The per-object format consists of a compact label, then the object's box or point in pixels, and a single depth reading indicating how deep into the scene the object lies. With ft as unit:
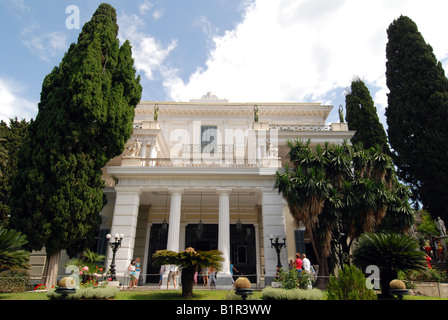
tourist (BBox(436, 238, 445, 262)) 64.90
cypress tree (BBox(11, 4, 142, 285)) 44.96
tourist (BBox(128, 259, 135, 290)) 46.96
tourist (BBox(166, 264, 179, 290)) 47.73
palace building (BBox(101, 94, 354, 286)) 54.75
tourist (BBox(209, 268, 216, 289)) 50.08
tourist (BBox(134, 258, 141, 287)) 48.17
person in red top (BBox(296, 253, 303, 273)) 44.62
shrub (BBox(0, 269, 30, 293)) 43.27
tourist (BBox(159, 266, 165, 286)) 50.00
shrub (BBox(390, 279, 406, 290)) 32.58
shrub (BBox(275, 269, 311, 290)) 32.99
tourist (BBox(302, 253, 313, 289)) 46.16
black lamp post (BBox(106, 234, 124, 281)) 46.91
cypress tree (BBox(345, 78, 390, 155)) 87.56
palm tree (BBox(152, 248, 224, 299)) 35.50
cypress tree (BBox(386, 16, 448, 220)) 72.38
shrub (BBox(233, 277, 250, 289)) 30.07
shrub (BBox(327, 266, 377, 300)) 23.25
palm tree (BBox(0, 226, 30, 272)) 32.89
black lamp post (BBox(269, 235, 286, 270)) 49.88
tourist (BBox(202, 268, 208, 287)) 54.75
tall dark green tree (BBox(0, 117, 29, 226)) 65.12
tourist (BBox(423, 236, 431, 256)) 63.56
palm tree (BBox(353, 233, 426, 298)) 35.19
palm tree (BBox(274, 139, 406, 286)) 48.78
